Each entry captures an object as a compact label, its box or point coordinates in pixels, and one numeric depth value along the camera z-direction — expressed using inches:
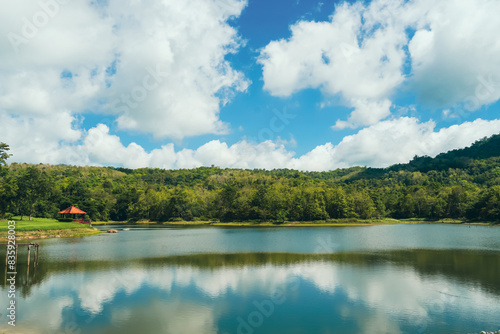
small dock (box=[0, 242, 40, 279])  1048.9
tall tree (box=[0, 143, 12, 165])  1847.9
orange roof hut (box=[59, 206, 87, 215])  2836.4
